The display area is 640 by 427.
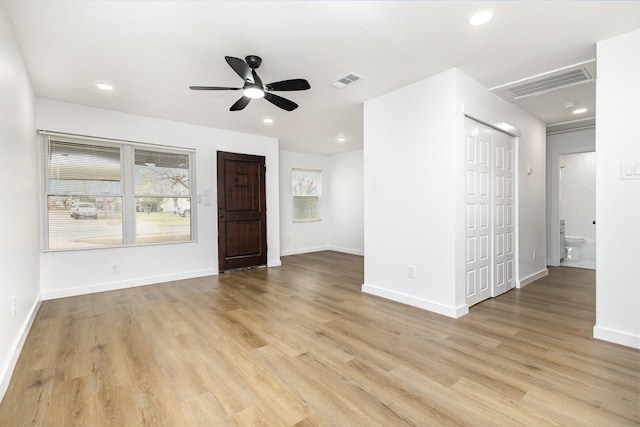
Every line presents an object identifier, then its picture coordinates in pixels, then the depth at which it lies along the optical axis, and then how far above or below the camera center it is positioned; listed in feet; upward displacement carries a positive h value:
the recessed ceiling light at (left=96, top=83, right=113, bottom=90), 10.98 +4.75
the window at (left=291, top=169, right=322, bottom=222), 25.07 +1.42
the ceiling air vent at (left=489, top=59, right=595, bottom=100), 9.89 +4.56
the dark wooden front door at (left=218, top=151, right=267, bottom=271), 17.21 -0.06
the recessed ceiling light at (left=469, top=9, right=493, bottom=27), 7.02 +4.62
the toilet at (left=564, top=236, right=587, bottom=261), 21.09 -3.01
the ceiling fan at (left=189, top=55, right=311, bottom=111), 8.46 +3.84
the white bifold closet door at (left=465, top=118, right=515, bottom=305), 10.90 -0.21
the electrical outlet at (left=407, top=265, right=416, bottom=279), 11.32 -2.45
